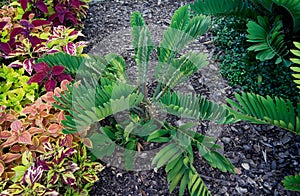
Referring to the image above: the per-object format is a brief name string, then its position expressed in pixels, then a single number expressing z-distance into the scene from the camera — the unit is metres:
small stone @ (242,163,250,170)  1.98
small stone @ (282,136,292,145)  2.09
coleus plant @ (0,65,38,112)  2.01
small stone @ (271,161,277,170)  1.99
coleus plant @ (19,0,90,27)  2.44
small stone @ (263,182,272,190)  1.90
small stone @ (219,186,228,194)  1.87
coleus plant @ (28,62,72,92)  2.00
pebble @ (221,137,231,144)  2.09
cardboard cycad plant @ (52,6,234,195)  1.61
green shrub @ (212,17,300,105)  2.28
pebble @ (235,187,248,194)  1.88
